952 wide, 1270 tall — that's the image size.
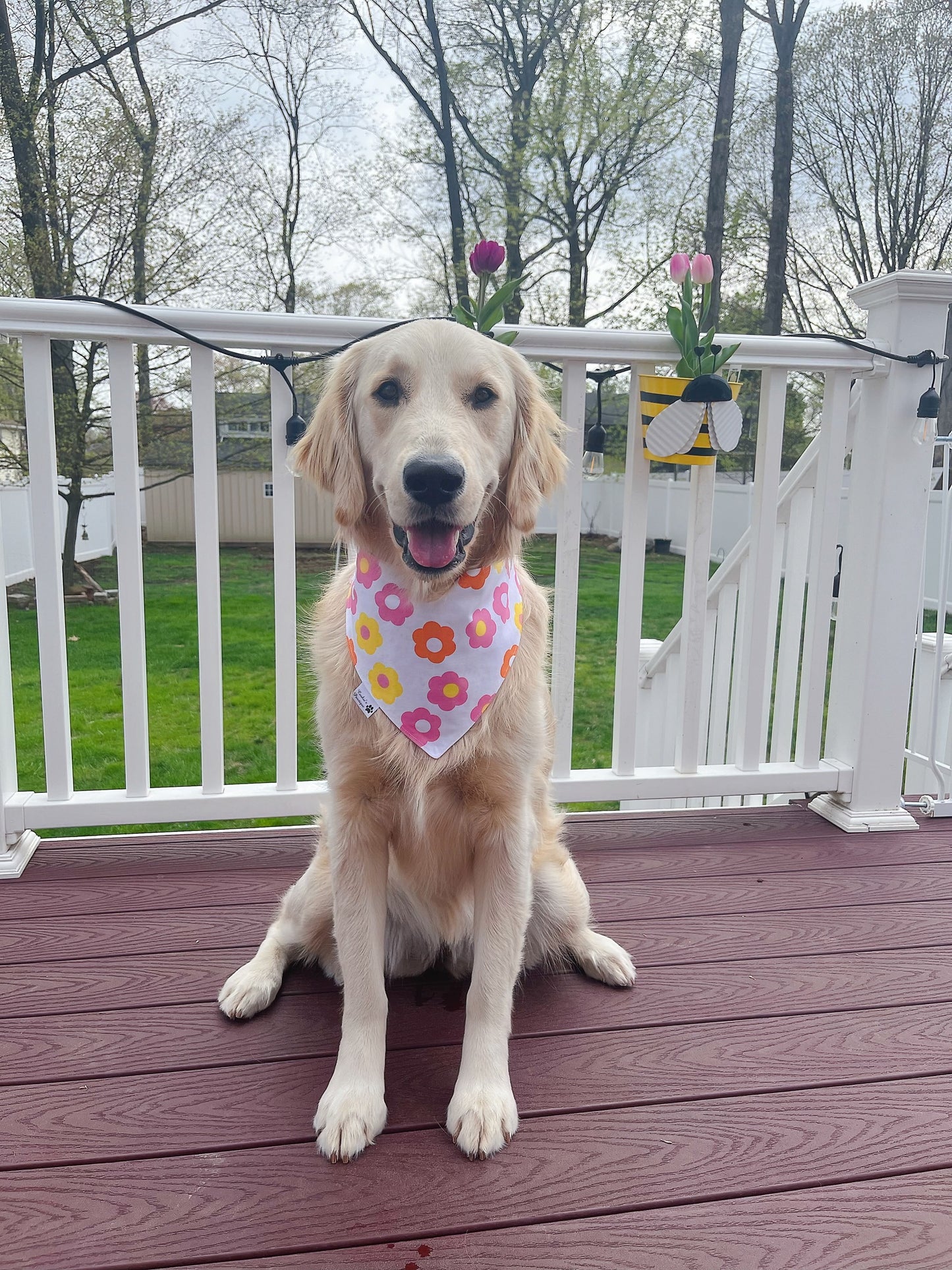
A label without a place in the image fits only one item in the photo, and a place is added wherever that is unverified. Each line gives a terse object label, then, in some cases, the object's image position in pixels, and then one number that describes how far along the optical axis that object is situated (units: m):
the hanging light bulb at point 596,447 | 2.16
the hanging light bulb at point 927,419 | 2.14
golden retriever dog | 1.26
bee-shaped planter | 2.03
